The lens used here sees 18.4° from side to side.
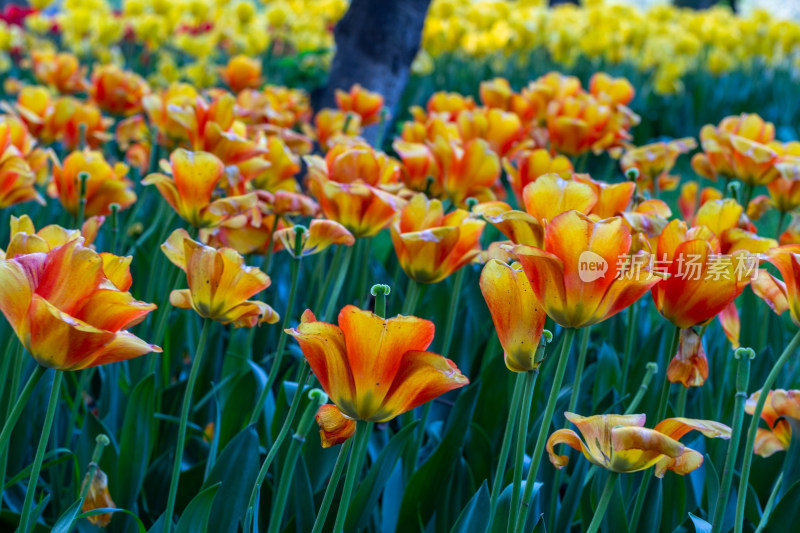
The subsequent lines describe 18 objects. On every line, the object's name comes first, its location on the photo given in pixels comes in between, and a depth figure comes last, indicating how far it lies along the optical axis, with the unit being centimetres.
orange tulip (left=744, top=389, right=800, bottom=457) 153
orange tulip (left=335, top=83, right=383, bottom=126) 292
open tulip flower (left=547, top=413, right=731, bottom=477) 146
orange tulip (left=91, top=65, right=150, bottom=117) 291
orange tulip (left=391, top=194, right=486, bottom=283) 173
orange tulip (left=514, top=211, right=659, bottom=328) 149
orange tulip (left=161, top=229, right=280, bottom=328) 158
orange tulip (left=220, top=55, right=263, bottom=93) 341
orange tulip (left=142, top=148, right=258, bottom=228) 176
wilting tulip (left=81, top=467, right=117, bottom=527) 165
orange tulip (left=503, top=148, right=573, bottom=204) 198
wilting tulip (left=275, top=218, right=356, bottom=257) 172
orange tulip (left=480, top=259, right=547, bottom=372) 150
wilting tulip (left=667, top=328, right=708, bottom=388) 160
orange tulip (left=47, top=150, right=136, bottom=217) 194
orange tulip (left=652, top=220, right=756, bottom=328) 157
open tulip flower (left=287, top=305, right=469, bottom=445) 145
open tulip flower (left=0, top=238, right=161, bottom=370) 146
